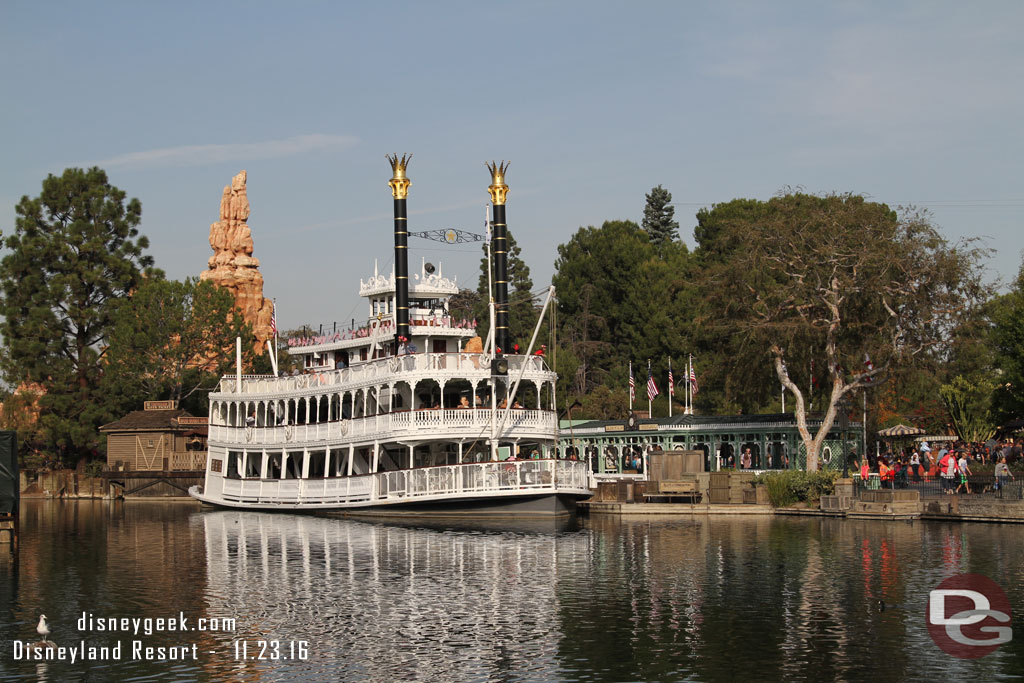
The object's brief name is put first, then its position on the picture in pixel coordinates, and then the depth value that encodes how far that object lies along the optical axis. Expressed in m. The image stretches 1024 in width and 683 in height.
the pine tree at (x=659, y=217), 123.69
